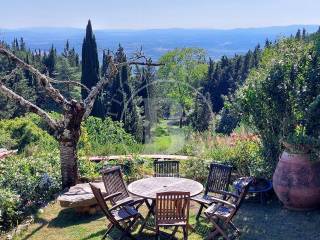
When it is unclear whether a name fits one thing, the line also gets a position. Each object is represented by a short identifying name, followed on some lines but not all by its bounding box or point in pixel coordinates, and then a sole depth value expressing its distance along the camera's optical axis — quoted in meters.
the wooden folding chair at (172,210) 4.21
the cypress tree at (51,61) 27.43
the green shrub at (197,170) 6.85
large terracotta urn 5.25
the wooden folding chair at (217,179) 5.43
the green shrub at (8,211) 5.15
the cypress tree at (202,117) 20.87
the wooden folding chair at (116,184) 5.16
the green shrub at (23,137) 9.03
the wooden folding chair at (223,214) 4.41
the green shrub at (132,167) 6.97
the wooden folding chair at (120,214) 4.35
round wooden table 4.85
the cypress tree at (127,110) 17.51
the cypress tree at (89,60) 20.87
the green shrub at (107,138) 8.50
